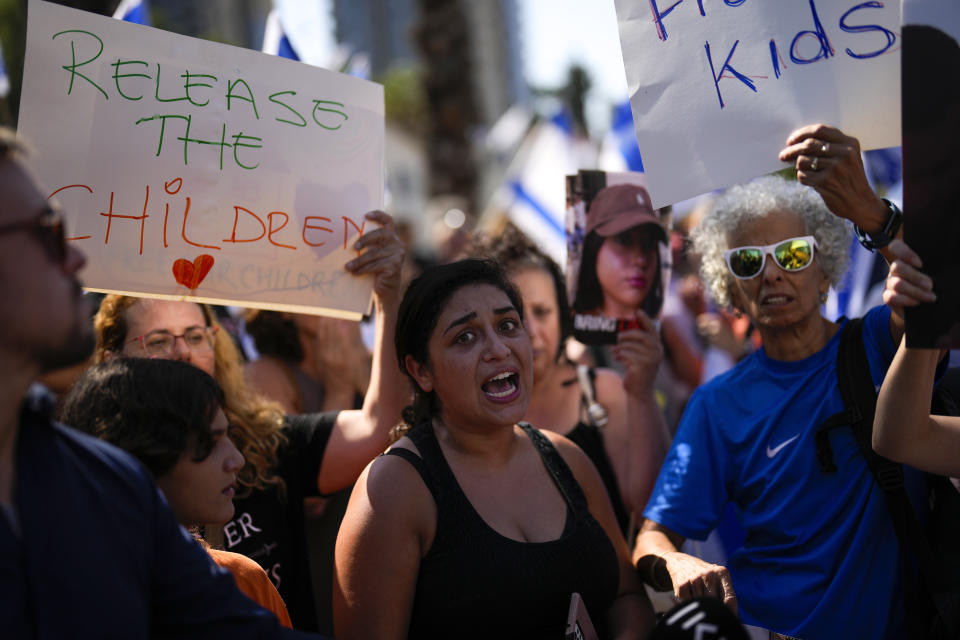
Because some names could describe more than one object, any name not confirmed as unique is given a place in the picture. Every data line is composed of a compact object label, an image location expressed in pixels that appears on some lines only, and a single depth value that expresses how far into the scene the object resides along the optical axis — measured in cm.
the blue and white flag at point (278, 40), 423
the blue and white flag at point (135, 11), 437
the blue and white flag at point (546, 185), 563
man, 121
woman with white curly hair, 222
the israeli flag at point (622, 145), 541
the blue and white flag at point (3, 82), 496
